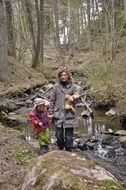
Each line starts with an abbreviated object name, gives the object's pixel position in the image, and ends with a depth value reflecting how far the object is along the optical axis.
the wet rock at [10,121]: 12.62
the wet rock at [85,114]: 14.16
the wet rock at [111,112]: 13.66
